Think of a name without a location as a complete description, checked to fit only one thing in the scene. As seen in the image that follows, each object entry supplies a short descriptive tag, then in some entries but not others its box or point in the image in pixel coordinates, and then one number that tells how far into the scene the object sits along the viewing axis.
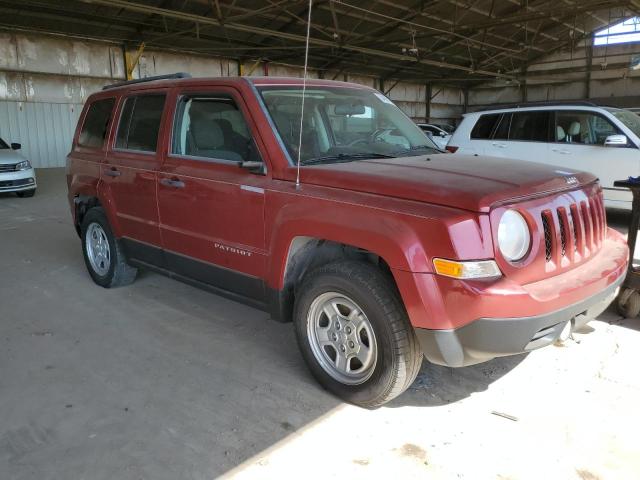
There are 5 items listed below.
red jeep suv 2.44
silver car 10.83
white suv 7.45
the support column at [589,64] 26.93
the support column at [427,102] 30.27
